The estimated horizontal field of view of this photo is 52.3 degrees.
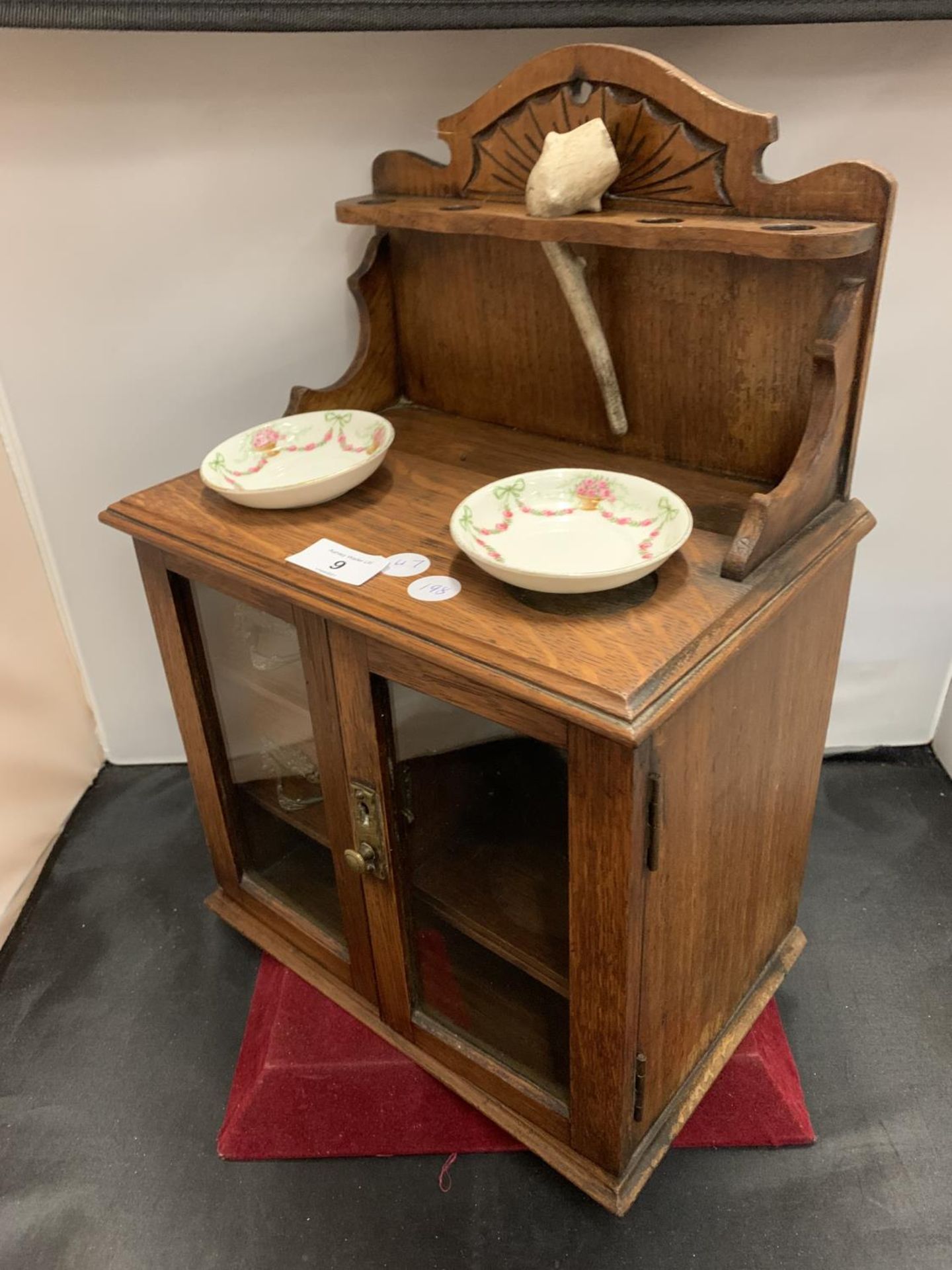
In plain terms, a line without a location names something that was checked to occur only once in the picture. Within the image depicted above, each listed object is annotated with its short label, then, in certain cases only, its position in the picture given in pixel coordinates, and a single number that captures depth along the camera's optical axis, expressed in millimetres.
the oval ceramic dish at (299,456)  1008
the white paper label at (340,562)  896
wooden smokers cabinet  802
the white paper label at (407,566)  895
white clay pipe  891
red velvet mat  1116
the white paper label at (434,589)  854
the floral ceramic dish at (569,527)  798
